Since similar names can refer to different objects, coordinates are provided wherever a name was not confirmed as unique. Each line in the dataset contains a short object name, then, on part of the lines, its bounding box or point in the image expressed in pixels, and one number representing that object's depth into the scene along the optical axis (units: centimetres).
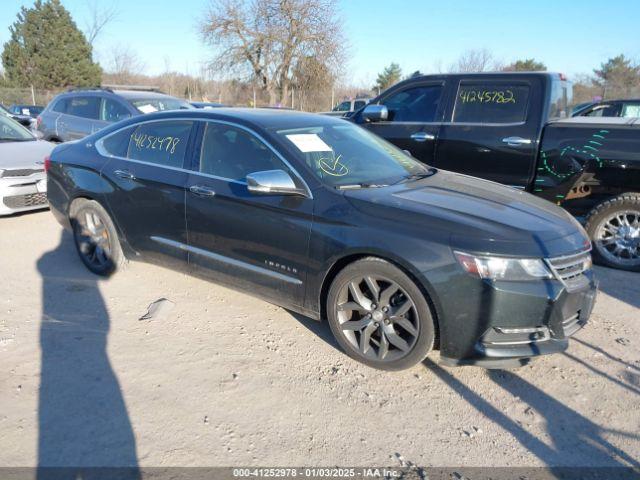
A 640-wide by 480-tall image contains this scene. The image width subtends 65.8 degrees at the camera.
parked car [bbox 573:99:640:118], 1052
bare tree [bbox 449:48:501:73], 2894
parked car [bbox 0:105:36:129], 898
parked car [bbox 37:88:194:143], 923
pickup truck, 502
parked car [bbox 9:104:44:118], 2291
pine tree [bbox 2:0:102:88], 3719
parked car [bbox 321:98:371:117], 2319
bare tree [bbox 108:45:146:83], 4062
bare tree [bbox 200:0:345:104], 2820
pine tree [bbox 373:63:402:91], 5153
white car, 622
